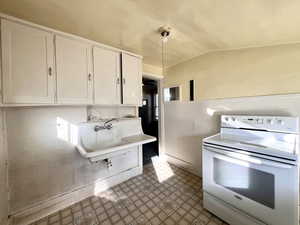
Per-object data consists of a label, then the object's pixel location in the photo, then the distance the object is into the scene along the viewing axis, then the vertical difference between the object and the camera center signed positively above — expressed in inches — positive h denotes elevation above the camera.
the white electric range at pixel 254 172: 42.1 -23.8
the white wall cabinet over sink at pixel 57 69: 48.1 +18.9
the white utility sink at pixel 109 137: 63.6 -16.9
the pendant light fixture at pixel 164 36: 59.3 +36.7
